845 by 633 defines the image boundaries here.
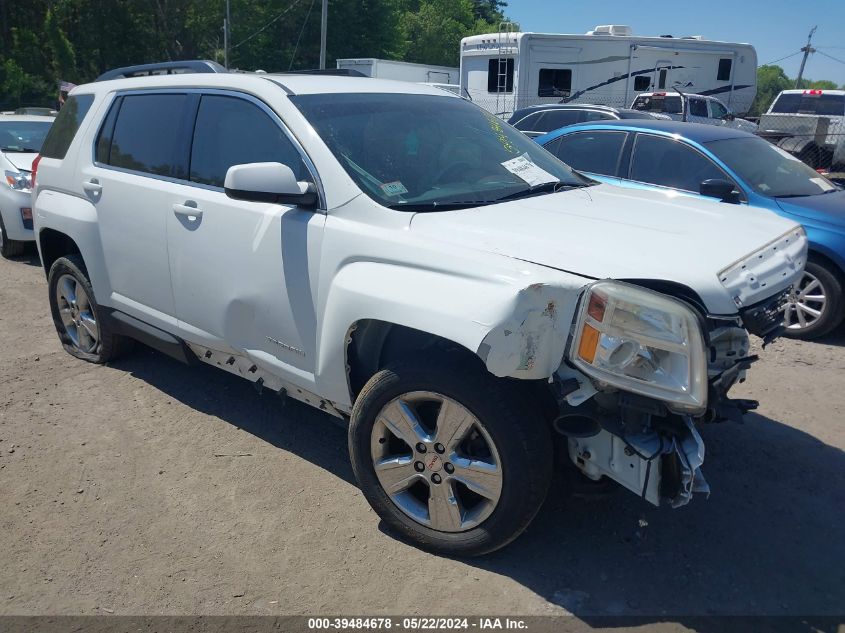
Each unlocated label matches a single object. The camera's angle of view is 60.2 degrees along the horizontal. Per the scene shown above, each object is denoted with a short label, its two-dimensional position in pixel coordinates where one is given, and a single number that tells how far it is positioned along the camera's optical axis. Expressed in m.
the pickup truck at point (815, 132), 15.30
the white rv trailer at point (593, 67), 19.66
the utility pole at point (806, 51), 42.47
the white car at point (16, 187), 8.26
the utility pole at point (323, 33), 21.72
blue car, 5.83
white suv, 2.55
